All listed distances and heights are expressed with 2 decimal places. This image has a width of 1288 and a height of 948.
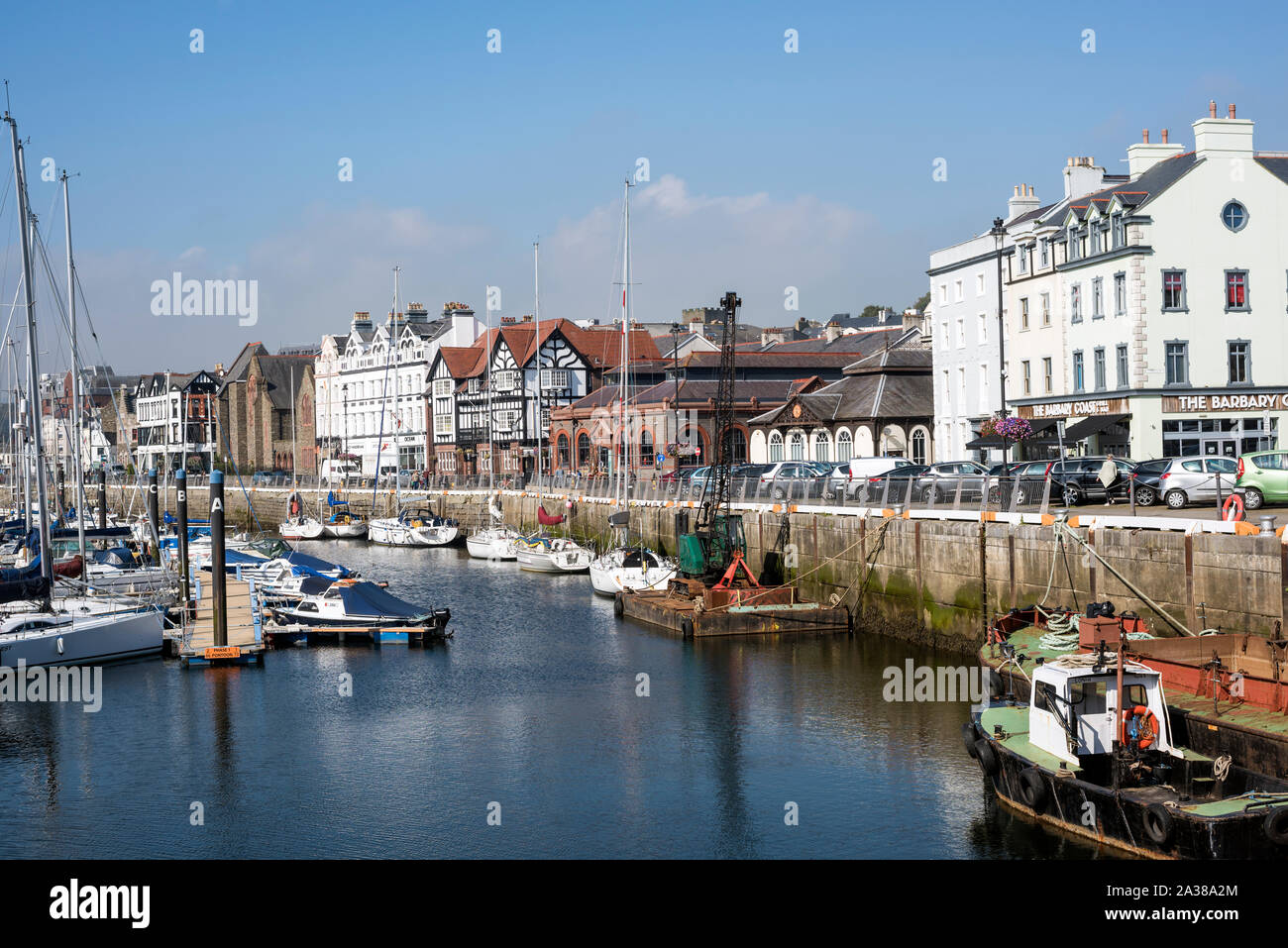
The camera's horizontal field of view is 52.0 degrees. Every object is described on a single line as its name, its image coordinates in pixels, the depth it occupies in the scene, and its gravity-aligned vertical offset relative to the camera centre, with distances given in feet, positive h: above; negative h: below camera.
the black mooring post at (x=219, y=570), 121.08 -8.97
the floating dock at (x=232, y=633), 121.90 -15.36
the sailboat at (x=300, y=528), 296.10 -13.16
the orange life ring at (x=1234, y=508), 90.74 -4.41
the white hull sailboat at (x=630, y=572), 161.38 -13.94
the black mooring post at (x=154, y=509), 175.22 -5.03
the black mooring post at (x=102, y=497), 227.40 -4.21
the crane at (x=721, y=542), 146.30 -9.43
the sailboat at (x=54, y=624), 116.06 -13.57
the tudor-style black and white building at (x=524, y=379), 329.11 +21.14
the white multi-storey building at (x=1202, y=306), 168.55 +17.89
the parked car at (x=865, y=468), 177.68 -1.76
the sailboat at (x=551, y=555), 206.59 -14.67
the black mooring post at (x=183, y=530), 136.98 -6.17
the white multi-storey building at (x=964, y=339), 208.03 +18.41
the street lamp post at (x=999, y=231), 152.97 +25.65
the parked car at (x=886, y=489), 133.02 -3.67
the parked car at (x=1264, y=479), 108.88 -2.96
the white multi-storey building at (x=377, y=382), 387.55 +26.40
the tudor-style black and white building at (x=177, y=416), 493.77 +21.58
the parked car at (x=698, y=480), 186.91 -3.15
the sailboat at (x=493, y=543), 232.73 -14.12
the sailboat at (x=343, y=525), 294.46 -12.71
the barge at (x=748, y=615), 132.87 -16.02
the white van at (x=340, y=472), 387.82 -0.85
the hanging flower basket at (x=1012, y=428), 148.85 +2.57
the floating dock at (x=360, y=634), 135.33 -17.14
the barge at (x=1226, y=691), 62.39 -12.93
